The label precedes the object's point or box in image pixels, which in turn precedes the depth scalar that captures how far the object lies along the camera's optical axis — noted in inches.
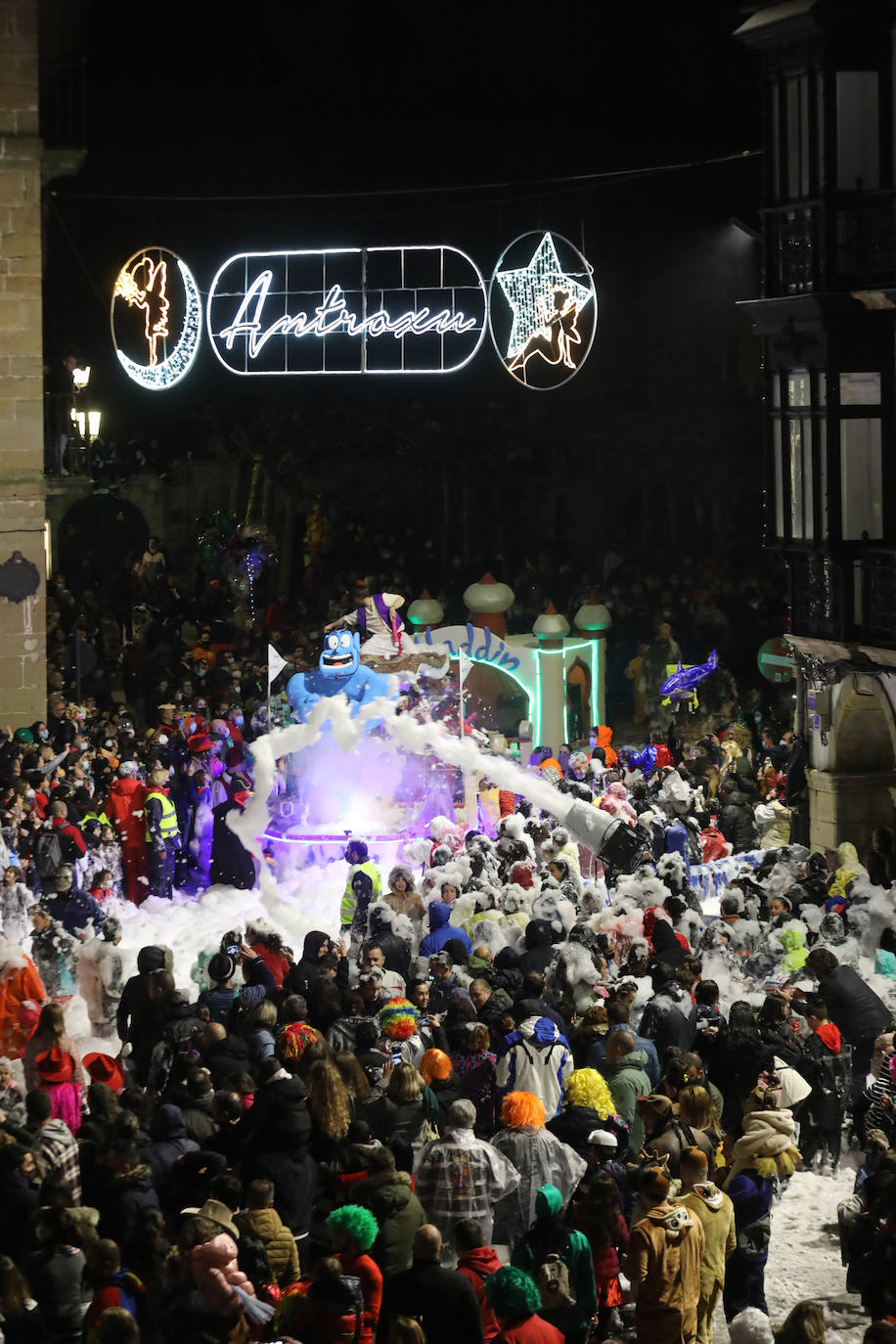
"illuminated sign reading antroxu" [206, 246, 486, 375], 1440.7
